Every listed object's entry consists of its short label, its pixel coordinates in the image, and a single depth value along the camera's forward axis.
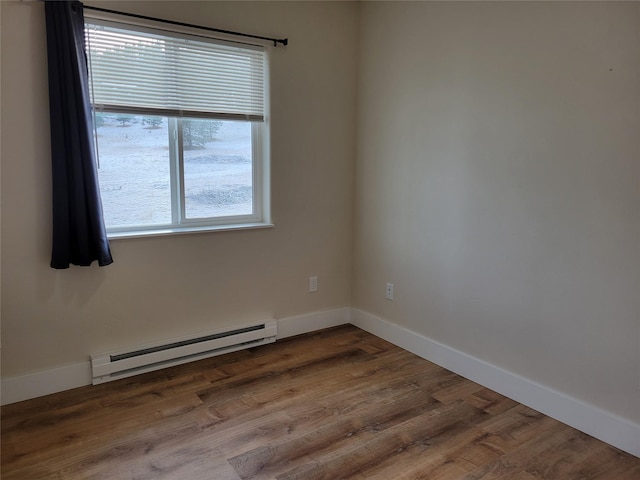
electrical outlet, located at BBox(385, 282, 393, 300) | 3.40
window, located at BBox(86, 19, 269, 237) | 2.63
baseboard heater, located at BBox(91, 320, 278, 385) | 2.73
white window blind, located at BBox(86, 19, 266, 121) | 2.57
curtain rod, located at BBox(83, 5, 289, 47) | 2.50
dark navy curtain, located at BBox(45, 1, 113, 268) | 2.34
